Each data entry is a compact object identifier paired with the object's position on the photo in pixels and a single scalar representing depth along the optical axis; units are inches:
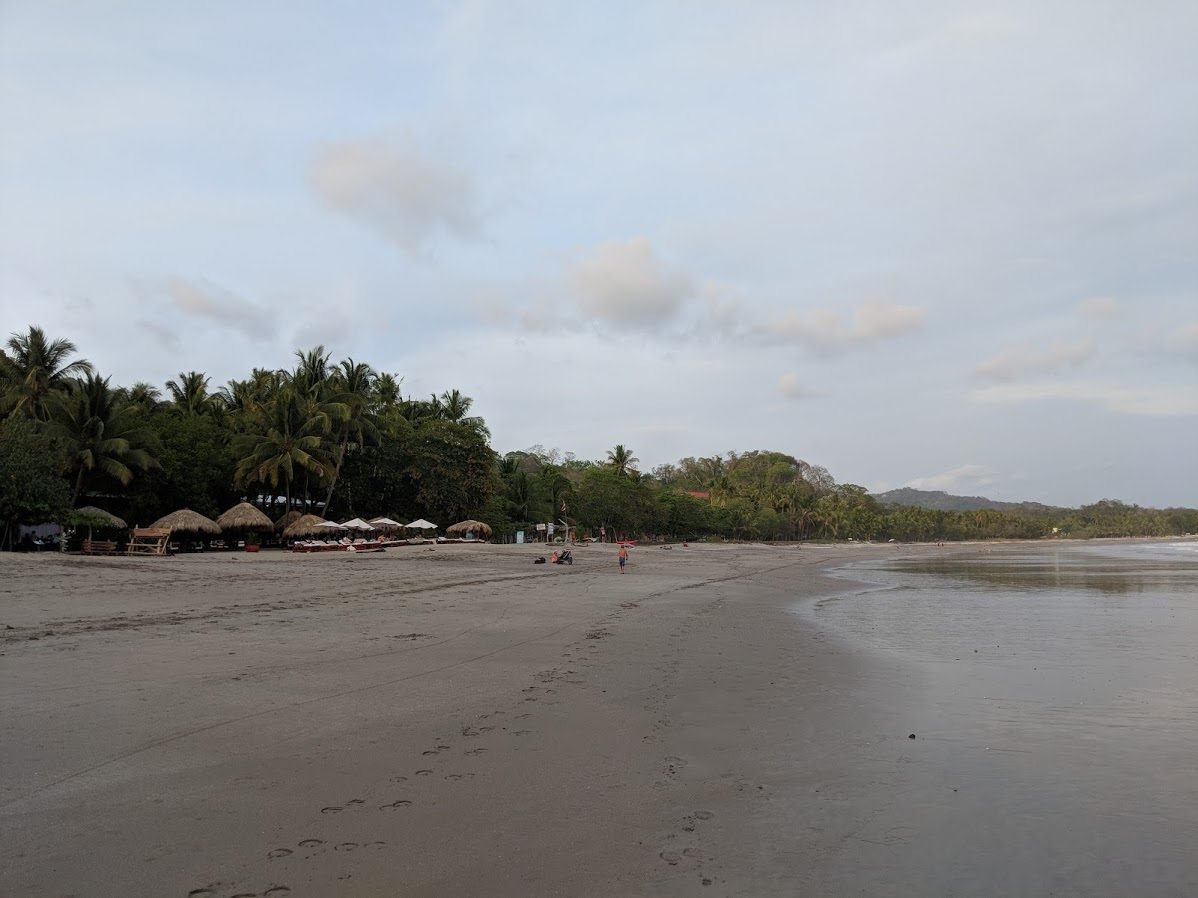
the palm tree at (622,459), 3176.7
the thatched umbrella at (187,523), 1298.0
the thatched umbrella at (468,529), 1850.4
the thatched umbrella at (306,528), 1529.3
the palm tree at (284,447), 1537.9
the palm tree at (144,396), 1707.7
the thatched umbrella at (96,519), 1145.8
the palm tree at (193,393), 1945.1
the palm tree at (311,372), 1859.0
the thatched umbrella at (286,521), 1626.5
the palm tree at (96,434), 1282.0
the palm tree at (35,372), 1391.5
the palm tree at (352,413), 1772.9
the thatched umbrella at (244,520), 1439.5
